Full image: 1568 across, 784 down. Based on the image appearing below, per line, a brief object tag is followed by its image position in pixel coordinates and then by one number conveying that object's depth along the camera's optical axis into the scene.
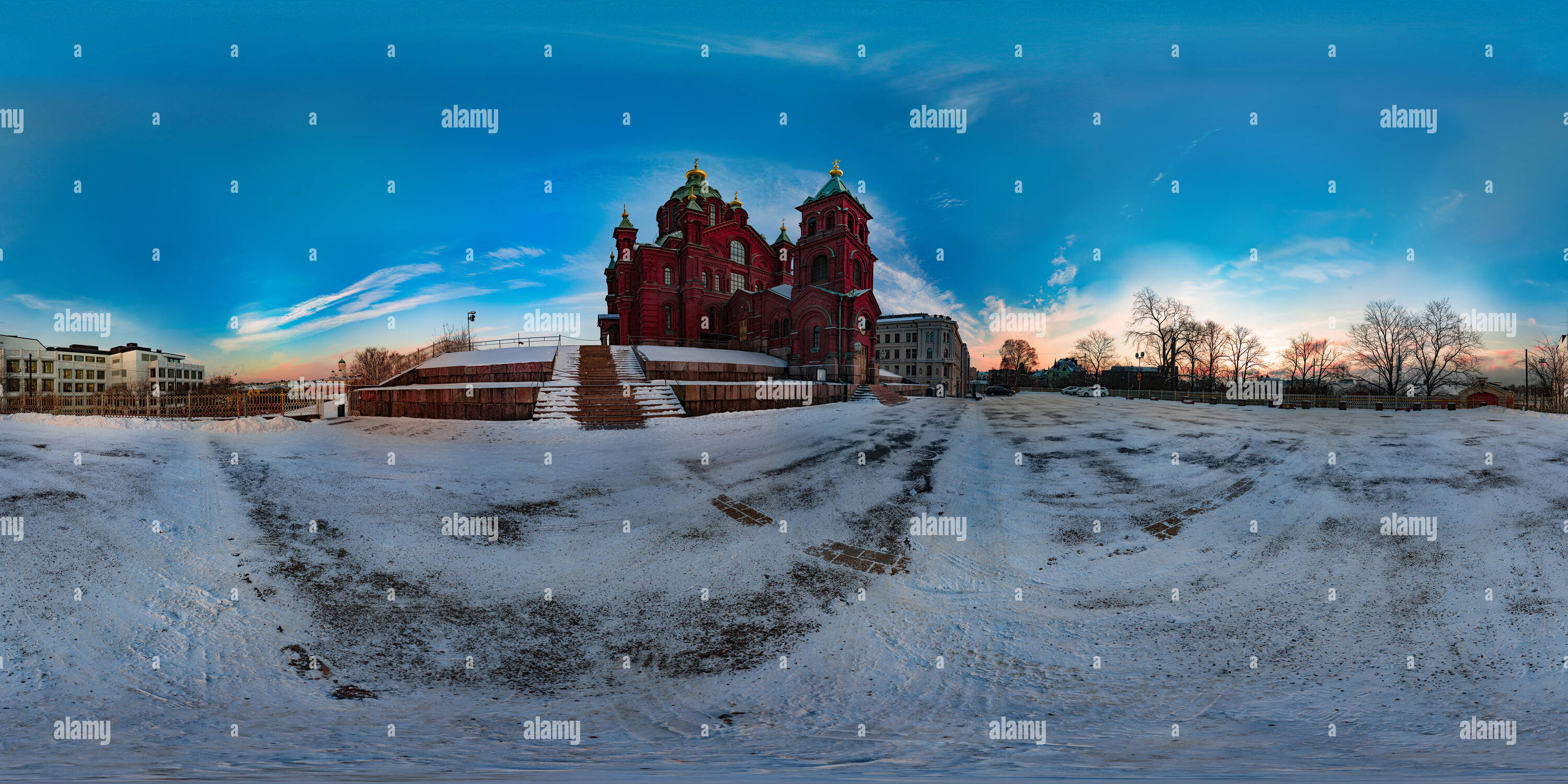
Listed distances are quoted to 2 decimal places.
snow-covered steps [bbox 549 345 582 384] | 22.38
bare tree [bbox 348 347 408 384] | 55.38
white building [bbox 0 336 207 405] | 60.22
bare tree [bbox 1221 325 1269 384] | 49.12
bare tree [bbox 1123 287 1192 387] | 44.19
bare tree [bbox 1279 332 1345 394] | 49.94
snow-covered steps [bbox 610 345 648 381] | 23.25
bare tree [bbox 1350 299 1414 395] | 38.97
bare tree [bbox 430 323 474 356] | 29.84
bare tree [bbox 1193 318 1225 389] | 47.22
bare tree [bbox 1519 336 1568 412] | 39.25
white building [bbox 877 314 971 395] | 71.31
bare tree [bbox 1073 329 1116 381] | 67.81
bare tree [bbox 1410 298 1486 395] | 38.50
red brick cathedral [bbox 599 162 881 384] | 31.08
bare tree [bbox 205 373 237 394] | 51.61
